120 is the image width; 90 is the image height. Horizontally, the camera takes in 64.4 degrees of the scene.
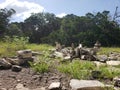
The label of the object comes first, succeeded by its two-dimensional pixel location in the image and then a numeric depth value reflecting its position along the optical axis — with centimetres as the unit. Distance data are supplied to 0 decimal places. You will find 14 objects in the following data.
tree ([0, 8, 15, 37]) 932
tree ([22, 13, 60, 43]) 1102
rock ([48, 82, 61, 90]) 184
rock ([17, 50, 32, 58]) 284
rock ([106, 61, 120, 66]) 301
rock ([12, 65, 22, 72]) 254
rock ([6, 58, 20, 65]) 278
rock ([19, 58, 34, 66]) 283
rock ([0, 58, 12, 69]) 262
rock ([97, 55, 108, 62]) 329
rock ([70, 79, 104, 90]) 178
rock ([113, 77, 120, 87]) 194
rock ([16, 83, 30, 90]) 196
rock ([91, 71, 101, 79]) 221
